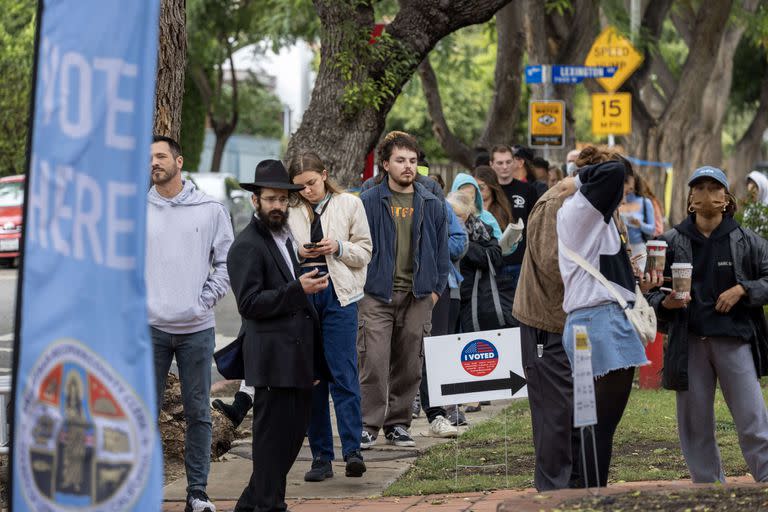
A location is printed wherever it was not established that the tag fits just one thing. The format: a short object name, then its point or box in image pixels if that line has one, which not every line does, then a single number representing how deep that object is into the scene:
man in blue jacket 16.55
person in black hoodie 12.70
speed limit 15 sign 43.12
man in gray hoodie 12.71
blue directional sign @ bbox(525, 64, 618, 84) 34.36
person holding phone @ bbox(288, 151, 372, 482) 14.79
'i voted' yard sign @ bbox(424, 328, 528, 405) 14.91
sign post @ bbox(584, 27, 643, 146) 40.31
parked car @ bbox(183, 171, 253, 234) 57.20
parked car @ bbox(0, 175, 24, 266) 42.79
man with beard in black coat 11.85
